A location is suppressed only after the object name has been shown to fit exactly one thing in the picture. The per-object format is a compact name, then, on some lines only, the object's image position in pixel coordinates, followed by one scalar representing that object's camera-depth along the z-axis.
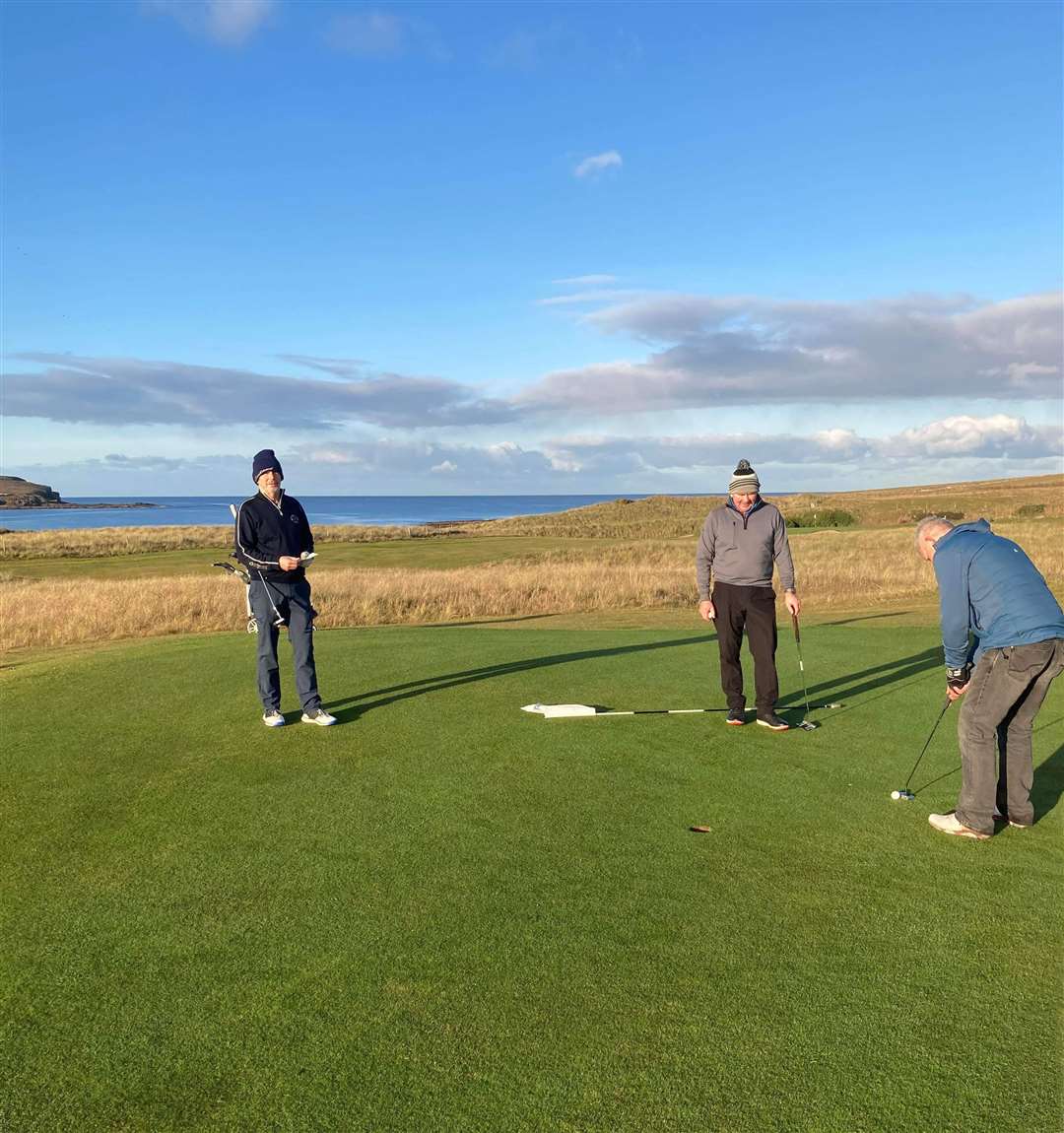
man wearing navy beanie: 7.77
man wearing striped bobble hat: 7.82
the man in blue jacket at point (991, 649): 5.12
